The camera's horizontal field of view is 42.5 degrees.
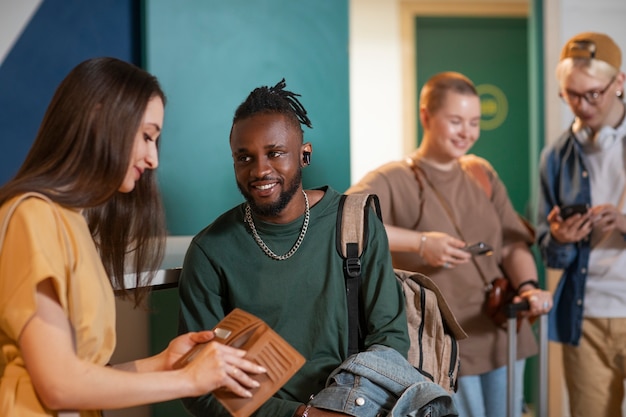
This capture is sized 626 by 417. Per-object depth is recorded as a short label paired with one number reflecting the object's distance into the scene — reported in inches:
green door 231.8
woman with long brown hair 56.8
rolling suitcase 127.0
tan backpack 93.6
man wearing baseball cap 134.2
